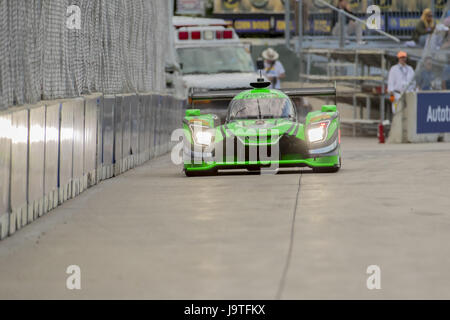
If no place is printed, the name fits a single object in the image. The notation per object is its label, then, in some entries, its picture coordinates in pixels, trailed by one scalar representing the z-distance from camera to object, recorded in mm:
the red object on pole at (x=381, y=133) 27062
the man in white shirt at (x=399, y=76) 29641
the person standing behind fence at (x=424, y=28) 31797
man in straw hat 34656
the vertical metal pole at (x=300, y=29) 36809
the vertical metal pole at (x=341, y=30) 34781
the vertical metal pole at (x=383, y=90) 31503
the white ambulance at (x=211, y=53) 30078
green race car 16297
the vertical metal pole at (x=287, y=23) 38469
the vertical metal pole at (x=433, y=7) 33356
